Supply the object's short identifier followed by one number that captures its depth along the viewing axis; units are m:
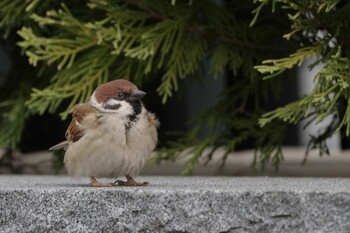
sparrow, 6.91
